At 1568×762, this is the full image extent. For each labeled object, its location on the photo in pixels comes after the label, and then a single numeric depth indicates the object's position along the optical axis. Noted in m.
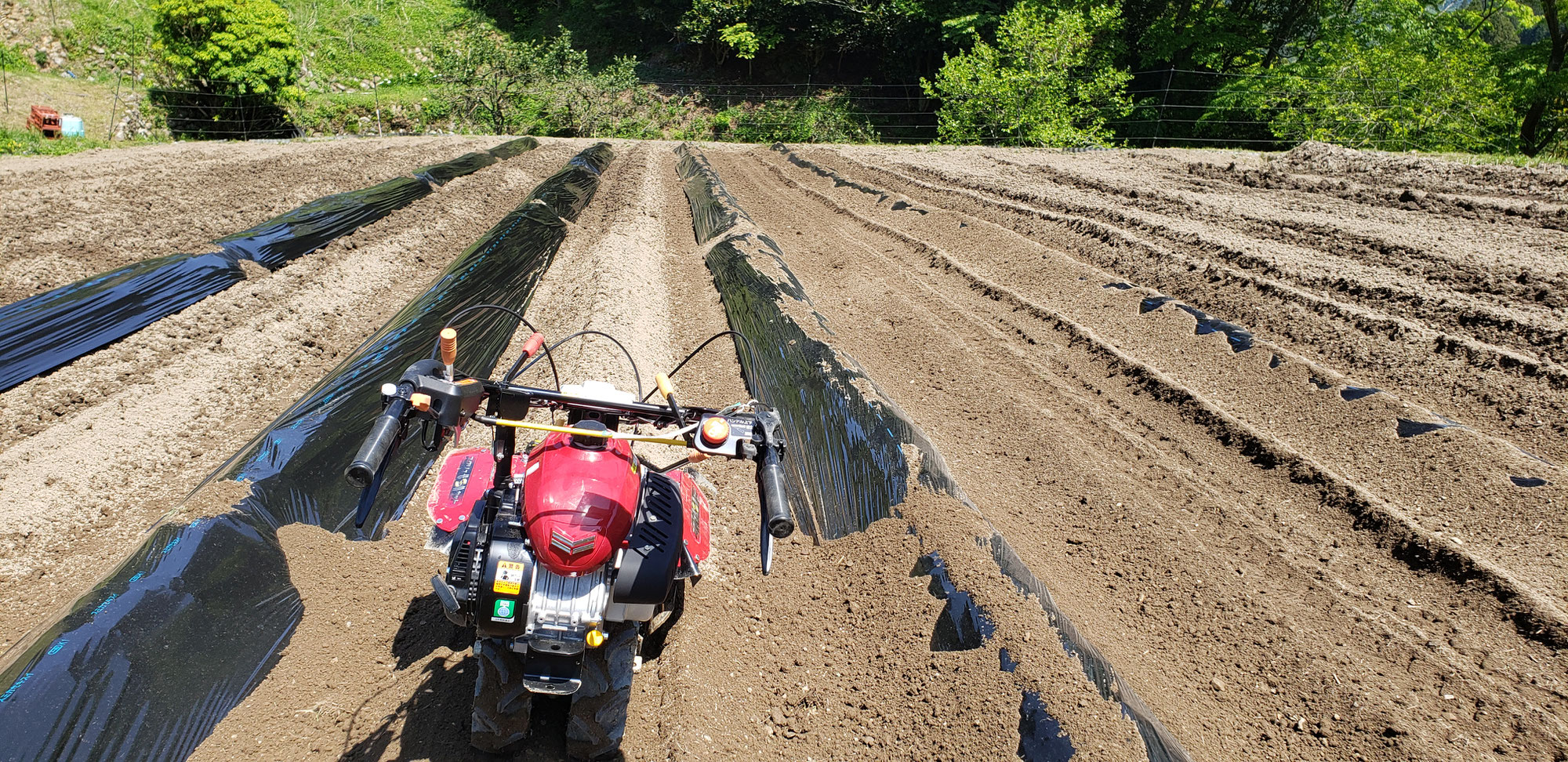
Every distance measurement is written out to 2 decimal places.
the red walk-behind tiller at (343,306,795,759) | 2.66
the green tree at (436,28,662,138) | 24.92
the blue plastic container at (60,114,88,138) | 17.98
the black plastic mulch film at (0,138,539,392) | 6.29
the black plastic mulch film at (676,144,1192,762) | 3.64
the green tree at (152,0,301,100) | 19.17
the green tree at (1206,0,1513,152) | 17.19
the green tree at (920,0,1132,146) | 21.67
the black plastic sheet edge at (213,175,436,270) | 8.85
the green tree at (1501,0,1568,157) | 17.25
